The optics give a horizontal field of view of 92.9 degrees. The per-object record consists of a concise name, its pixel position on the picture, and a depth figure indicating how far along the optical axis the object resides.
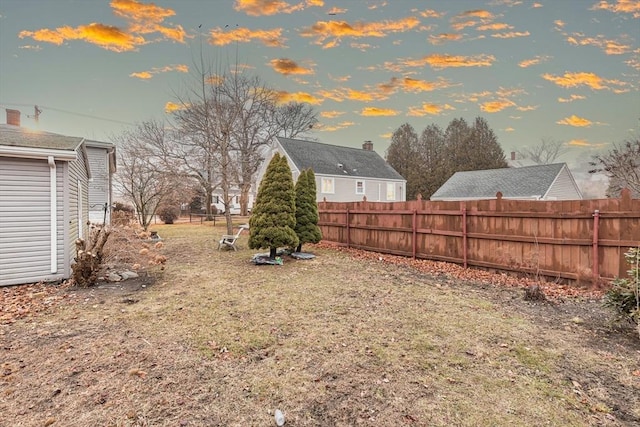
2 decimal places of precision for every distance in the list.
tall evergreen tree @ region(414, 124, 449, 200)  39.03
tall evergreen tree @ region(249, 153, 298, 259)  8.73
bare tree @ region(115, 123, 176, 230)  17.62
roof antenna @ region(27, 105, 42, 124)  16.56
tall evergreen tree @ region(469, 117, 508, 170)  38.03
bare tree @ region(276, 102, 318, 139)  30.70
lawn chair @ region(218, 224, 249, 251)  11.17
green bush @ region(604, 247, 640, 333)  3.96
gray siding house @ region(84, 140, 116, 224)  16.47
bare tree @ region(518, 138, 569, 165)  40.22
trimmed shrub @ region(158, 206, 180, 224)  24.65
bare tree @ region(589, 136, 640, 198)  15.15
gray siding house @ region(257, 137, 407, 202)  25.25
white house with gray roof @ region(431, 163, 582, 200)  22.23
